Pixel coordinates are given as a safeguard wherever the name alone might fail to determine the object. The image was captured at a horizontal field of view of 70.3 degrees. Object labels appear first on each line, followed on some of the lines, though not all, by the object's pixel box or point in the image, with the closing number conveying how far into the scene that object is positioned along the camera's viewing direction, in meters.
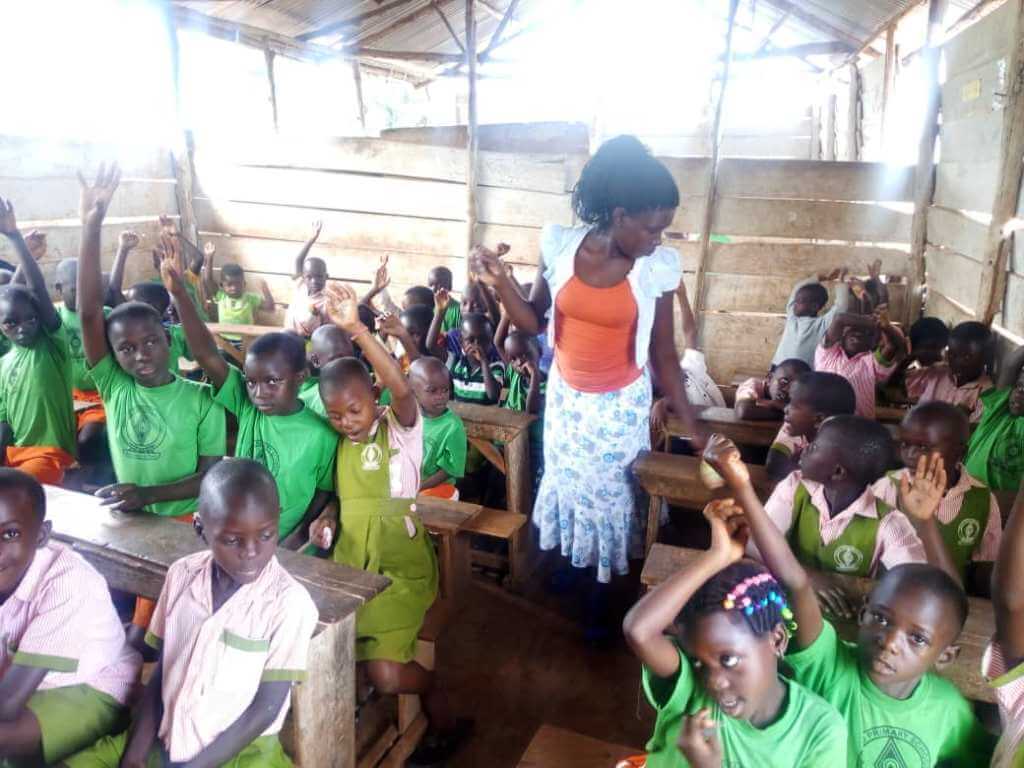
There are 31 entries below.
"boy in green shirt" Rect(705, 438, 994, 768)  1.37
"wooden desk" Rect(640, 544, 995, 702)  1.53
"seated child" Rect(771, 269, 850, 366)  4.02
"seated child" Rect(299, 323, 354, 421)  3.01
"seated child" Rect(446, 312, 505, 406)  3.84
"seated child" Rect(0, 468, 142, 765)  1.51
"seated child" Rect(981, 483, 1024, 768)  1.21
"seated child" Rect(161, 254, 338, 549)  2.21
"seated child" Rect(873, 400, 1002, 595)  1.96
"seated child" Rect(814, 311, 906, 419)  3.45
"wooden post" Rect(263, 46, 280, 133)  7.15
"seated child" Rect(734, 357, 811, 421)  3.16
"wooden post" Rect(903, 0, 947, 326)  4.46
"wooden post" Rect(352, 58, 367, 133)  8.48
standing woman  2.31
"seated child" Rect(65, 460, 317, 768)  1.52
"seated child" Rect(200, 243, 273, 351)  5.94
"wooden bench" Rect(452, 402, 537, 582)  3.17
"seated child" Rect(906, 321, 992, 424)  3.06
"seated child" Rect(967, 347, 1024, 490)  2.47
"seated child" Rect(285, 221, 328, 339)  4.50
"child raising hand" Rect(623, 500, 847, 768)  1.32
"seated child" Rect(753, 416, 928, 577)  1.86
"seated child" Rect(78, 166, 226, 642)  2.26
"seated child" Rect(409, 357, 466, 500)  2.81
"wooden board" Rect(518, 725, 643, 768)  1.75
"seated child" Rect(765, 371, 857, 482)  2.50
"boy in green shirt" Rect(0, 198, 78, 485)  2.88
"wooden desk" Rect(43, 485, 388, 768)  1.64
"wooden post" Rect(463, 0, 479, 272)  5.68
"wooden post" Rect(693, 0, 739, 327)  5.17
